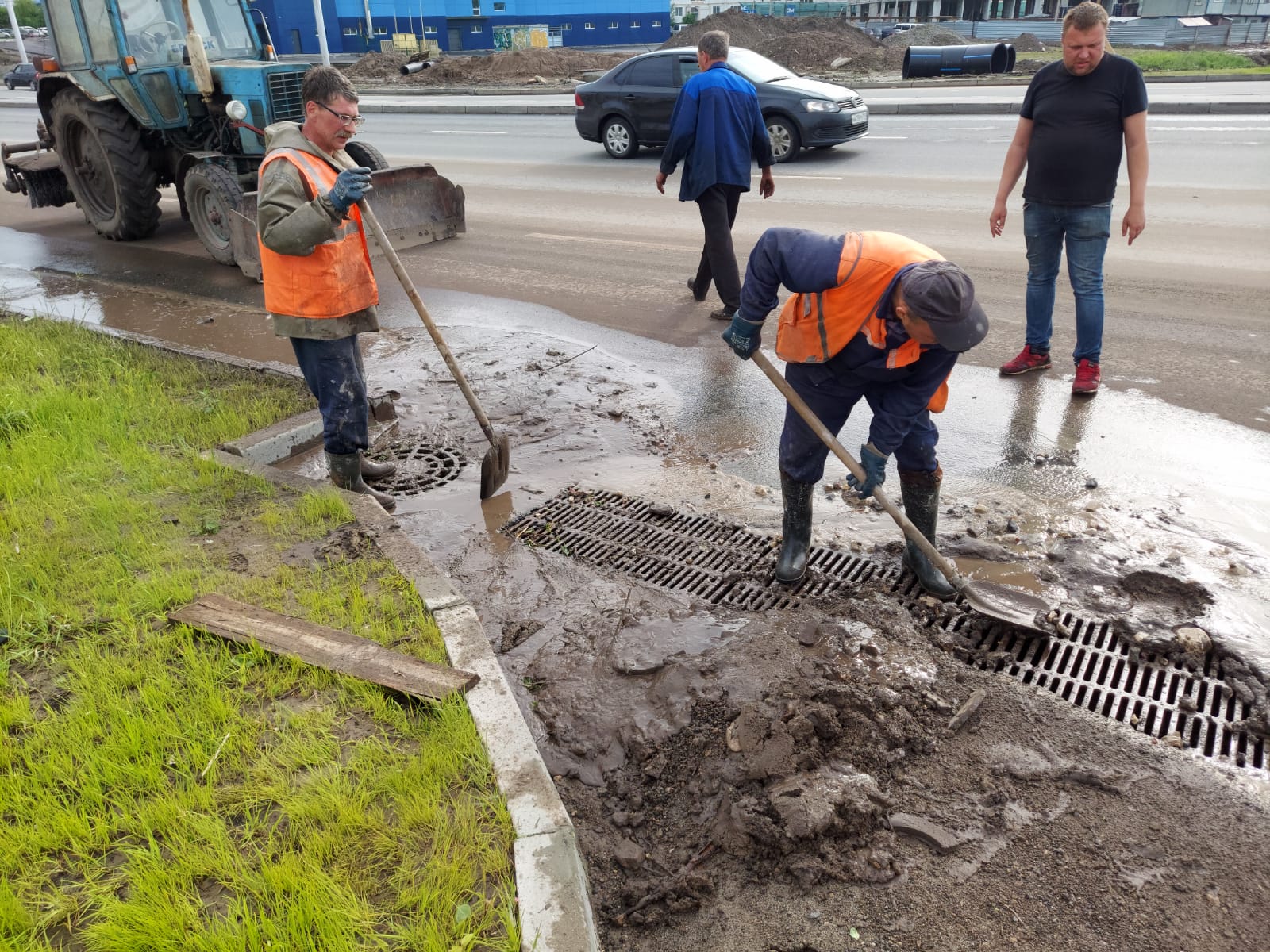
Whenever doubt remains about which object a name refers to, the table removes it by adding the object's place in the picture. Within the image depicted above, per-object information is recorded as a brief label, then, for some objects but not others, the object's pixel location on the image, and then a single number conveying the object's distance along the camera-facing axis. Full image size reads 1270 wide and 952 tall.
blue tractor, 8.31
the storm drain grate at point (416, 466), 4.76
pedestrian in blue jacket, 6.27
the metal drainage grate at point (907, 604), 3.02
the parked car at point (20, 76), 30.69
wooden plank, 2.93
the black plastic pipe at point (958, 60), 20.98
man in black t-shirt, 4.69
